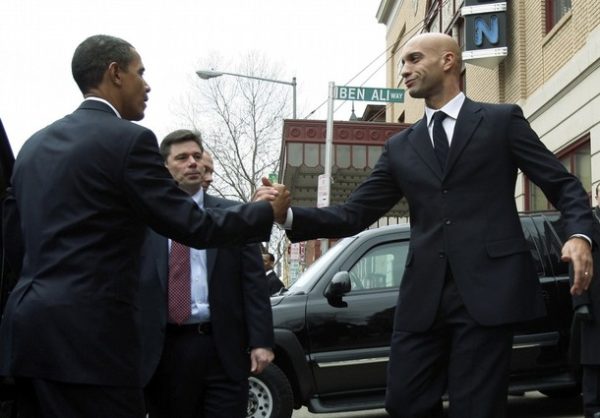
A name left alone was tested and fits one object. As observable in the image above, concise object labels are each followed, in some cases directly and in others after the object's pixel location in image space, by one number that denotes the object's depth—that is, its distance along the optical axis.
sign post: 14.91
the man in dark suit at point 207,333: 4.64
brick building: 14.38
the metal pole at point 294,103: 31.91
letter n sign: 18.92
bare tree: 42.00
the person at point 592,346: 6.81
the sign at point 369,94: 14.90
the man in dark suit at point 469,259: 3.90
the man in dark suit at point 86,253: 3.10
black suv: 7.76
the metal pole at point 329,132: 17.67
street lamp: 28.03
